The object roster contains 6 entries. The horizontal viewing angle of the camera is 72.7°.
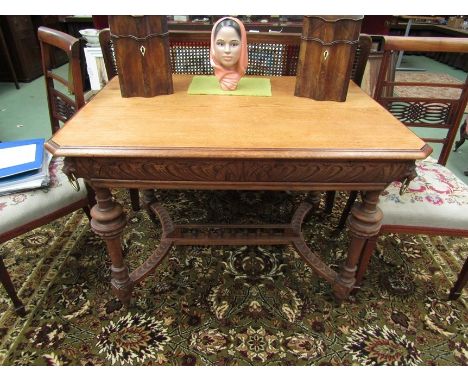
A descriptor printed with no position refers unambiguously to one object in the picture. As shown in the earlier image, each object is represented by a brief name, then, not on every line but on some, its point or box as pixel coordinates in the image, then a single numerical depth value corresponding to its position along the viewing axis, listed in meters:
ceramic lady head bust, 1.18
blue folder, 1.25
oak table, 0.90
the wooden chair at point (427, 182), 1.25
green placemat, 1.30
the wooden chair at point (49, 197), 1.21
